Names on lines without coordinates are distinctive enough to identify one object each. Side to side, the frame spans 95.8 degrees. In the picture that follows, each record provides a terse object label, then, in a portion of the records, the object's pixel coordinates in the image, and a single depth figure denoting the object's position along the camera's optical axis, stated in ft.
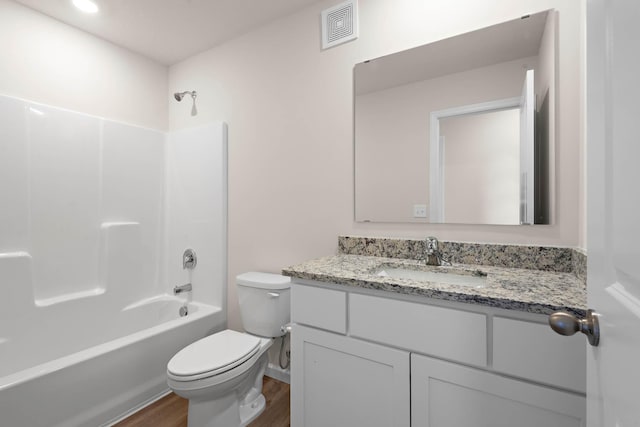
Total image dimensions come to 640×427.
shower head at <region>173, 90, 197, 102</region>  7.72
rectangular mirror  4.23
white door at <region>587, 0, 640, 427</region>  1.24
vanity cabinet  2.69
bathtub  4.33
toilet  4.43
